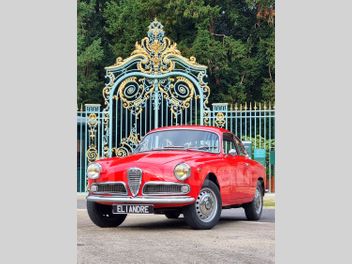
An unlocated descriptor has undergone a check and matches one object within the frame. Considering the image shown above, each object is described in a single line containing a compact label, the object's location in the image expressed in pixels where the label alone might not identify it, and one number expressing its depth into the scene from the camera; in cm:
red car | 822
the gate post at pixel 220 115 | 1612
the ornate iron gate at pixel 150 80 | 1667
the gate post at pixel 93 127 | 1677
